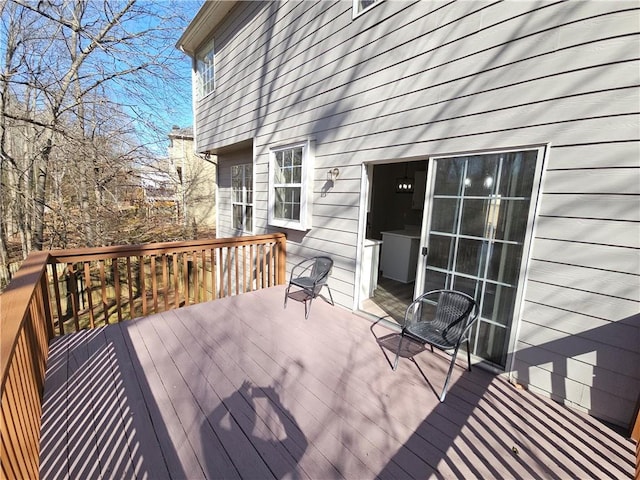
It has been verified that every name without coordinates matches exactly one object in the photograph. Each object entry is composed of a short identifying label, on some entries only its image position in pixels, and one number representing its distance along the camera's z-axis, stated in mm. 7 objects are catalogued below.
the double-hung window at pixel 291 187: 3686
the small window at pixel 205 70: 6012
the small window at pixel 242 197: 5859
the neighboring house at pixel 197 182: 11324
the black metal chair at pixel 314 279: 3262
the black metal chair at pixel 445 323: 2013
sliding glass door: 2045
